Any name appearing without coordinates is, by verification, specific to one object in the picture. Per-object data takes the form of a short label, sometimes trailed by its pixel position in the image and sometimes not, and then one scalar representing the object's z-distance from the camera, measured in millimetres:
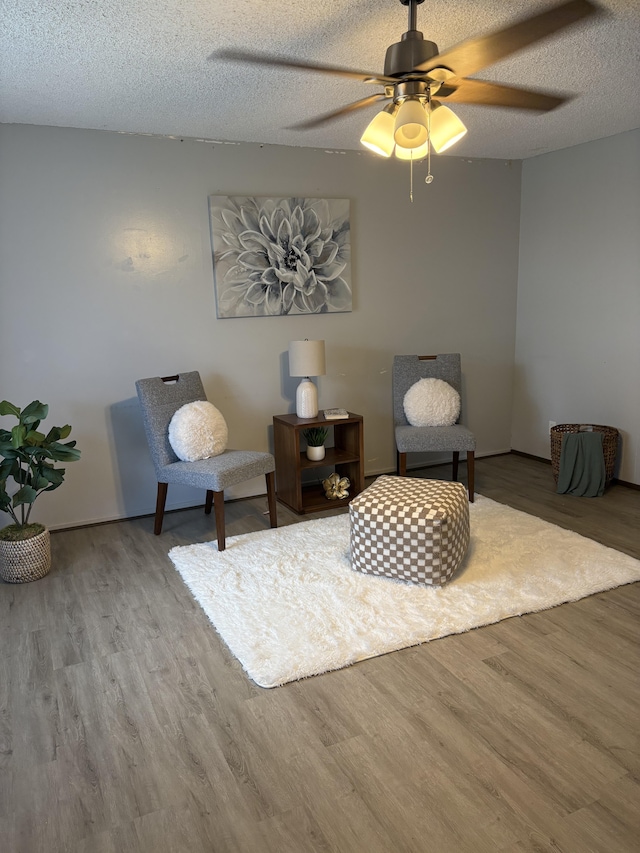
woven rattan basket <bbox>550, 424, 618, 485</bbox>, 4418
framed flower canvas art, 4168
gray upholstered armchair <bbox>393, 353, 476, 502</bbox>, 4234
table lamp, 4156
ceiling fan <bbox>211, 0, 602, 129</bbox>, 2059
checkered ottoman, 2990
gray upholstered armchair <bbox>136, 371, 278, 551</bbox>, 3541
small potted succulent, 4281
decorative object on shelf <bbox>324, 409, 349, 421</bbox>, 4234
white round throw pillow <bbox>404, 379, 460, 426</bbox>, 4469
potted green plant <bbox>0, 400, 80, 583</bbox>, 3201
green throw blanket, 4301
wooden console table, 4152
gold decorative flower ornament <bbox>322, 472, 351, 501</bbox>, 4320
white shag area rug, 2604
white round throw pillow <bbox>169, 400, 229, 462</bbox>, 3736
